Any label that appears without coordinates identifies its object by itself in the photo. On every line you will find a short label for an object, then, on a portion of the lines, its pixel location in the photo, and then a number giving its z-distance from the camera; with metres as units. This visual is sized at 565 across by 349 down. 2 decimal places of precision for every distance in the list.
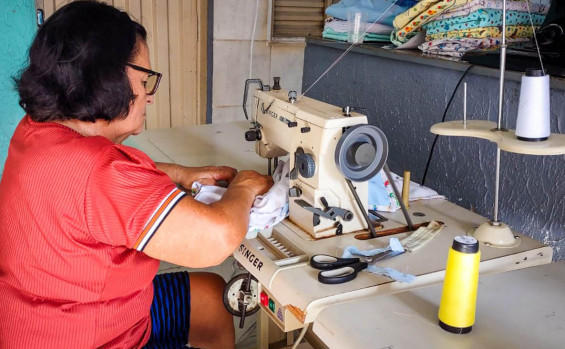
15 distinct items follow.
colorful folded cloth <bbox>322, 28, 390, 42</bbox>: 2.20
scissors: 1.11
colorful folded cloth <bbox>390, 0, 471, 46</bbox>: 1.80
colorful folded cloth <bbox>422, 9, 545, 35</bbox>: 1.76
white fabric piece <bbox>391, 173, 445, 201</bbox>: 1.58
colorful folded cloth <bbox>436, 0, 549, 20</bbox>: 1.76
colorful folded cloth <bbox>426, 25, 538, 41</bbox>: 1.78
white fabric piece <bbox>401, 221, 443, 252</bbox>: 1.27
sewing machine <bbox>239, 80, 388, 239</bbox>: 1.26
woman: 1.07
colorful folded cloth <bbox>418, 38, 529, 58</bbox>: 1.79
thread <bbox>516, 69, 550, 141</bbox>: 1.12
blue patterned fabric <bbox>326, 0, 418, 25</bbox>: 2.20
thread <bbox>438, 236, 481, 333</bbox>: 0.92
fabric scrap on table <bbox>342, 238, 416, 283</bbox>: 1.12
